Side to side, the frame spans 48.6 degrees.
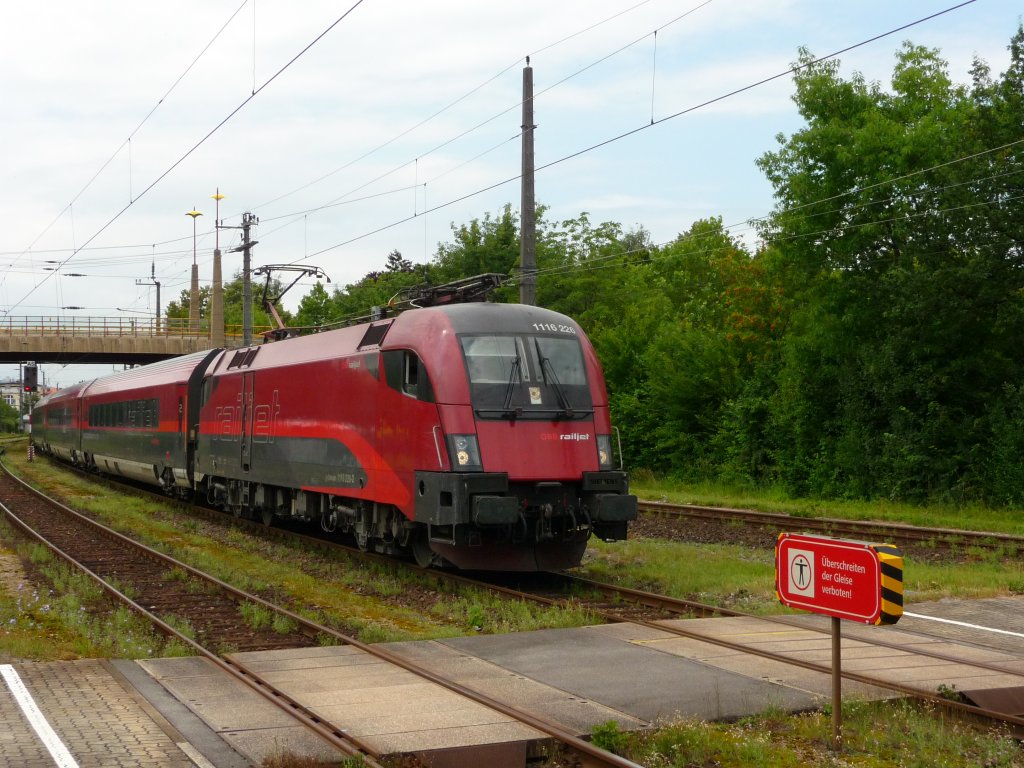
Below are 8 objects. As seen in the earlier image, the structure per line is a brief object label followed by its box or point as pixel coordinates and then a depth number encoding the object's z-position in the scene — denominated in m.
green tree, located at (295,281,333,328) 63.28
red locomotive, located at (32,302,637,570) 13.12
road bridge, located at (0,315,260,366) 57.69
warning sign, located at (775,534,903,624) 6.99
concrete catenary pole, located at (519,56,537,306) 20.56
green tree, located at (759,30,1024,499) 22.14
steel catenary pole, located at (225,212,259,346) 35.84
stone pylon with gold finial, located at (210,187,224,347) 44.59
